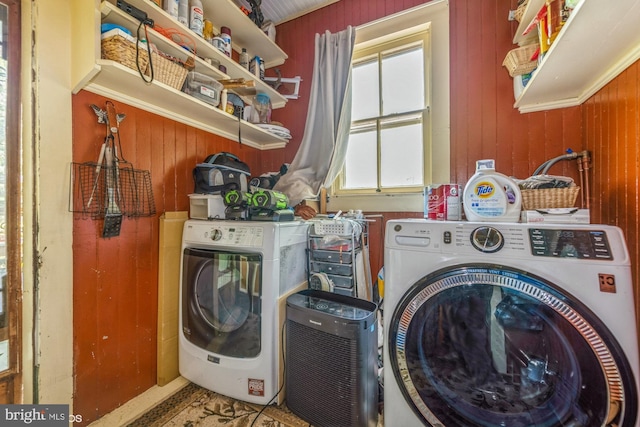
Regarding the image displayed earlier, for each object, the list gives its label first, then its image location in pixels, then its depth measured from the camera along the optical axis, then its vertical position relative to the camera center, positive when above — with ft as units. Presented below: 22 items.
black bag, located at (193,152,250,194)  5.06 +0.83
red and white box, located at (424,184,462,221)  3.66 +0.15
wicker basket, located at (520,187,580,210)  3.19 +0.19
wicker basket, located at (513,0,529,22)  4.39 +3.59
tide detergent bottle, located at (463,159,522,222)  3.03 +0.18
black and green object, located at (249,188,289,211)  4.39 +0.27
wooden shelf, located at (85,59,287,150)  3.81 +2.12
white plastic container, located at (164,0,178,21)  4.33 +3.60
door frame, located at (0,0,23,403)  3.32 +0.02
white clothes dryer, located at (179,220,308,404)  3.97 -1.45
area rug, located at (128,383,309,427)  3.79 -3.12
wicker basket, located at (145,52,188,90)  4.01 +2.44
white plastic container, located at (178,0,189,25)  4.57 +3.73
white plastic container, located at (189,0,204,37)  4.71 +3.74
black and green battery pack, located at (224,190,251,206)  4.56 +0.31
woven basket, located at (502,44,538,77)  4.25 +2.67
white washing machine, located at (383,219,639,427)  2.08 -1.10
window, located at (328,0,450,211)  5.58 +2.47
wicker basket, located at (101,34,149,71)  3.59 +2.40
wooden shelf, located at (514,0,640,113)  2.58 +2.04
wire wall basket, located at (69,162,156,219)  3.81 +0.43
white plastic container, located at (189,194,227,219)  4.88 +0.19
